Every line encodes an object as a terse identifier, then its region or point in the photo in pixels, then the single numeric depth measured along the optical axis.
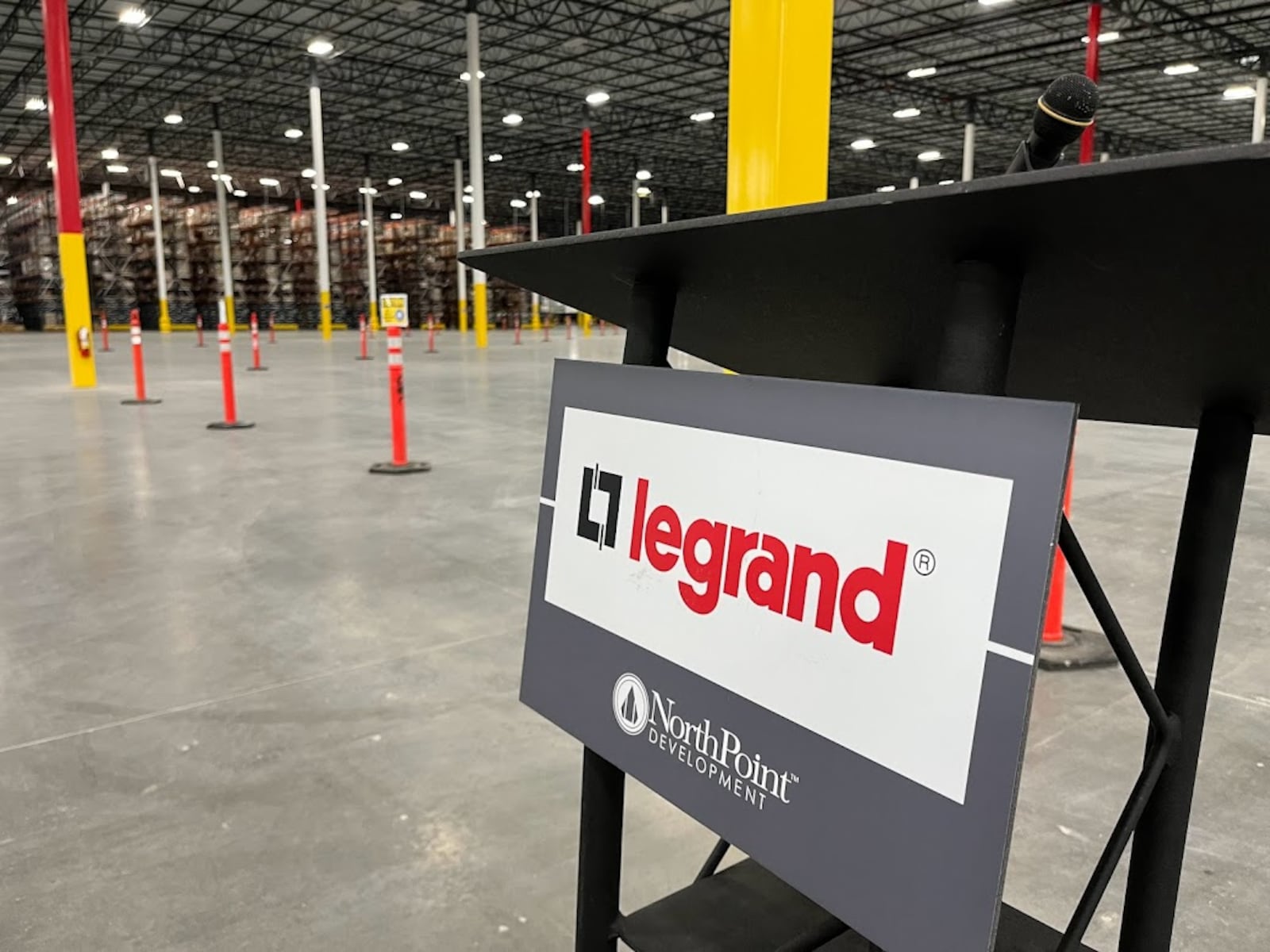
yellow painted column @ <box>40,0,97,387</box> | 12.30
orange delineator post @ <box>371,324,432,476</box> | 6.83
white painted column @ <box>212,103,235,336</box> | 27.78
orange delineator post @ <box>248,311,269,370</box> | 16.23
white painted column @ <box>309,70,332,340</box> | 21.45
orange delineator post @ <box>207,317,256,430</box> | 9.21
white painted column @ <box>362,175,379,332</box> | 32.78
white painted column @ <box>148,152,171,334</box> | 29.05
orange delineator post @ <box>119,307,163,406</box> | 11.08
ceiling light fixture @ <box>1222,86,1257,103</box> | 23.78
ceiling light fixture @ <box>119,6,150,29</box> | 19.33
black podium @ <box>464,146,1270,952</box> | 0.67
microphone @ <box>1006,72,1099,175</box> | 0.92
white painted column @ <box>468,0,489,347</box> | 19.34
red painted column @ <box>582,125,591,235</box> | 26.00
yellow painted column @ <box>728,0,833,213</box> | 4.12
